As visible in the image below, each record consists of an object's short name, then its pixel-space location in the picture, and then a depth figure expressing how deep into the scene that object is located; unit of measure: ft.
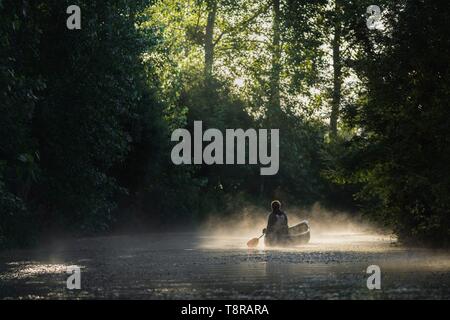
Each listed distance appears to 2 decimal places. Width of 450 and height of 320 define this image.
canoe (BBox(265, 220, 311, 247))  127.44
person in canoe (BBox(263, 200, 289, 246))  125.80
